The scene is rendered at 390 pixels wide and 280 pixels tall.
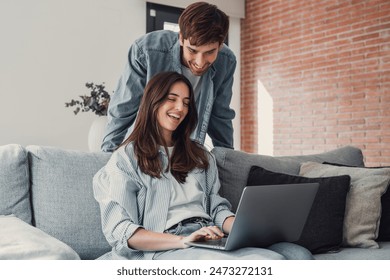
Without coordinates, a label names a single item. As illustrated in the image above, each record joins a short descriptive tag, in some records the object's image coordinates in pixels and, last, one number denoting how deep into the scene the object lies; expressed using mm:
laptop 1127
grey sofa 1480
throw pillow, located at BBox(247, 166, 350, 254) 1690
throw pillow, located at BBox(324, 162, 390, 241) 1848
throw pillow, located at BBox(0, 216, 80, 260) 1019
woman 1287
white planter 2523
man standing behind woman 1665
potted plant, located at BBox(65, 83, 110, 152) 2529
